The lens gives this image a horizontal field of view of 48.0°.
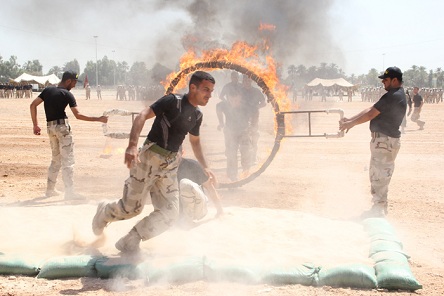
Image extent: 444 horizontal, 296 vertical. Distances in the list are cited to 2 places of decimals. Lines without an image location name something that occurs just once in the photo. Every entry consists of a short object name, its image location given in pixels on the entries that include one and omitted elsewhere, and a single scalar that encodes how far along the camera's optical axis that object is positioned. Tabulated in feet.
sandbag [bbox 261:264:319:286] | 15.81
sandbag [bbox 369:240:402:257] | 17.97
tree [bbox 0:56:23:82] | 342.85
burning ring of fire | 28.22
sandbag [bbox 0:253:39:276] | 16.53
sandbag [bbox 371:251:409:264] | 16.87
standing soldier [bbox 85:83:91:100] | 161.97
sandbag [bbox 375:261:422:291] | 15.40
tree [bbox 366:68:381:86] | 329.97
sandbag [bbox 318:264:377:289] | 15.64
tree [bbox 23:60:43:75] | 404.98
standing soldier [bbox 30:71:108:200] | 26.89
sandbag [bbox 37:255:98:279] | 16.29
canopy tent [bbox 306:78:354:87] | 187.88
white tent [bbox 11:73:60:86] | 199.29
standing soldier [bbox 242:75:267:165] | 33.83
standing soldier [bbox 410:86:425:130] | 70.49
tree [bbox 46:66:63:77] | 401.41
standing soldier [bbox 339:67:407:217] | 23.85
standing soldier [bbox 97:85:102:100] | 168.09
